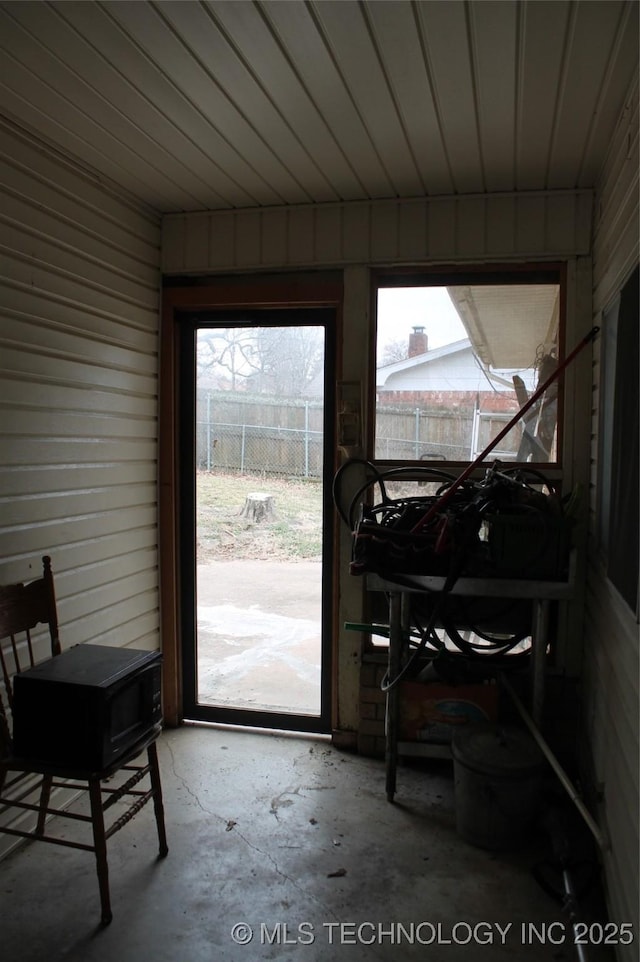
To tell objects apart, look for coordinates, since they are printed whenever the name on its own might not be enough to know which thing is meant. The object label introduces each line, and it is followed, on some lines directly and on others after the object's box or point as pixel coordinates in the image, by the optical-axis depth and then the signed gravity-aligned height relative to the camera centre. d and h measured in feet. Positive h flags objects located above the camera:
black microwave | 6.96 -3.15
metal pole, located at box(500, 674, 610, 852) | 7.03 -4.10
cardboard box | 9.66 -4.19
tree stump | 11.78 -1.31
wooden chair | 7.01 -3.82
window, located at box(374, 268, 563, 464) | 10.43 +1.31
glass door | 11.49 -1.43
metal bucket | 8.13 -4.60
